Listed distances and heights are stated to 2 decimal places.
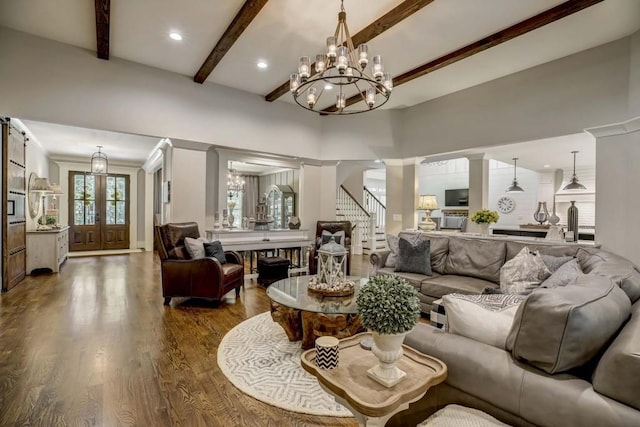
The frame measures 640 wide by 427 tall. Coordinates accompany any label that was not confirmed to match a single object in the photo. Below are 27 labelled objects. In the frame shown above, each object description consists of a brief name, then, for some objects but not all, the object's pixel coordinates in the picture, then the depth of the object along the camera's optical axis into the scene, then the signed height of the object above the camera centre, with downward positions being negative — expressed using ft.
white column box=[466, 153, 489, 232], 20.51 +1.99
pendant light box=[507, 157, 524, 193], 26.94 +2.03
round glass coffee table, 8.92 -3.09
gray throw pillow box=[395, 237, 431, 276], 13.33 -1.97
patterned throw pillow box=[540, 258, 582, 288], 7.48 -1.54
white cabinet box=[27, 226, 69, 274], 19.17 -2.64
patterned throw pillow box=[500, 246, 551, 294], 9.75 -1.94
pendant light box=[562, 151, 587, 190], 22.98 +2.07
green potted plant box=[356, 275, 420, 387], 4.05 -1.36
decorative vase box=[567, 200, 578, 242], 16.17 -0.35
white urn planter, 4.21 -1.97
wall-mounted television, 38.12 +1.85
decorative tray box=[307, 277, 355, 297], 10.17 -2.58
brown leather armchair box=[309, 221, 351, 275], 21.45 -1.21
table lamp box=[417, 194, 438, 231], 17.78 +0.26
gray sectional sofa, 3.35 -1.95
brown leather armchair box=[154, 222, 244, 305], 13.51 -2.83
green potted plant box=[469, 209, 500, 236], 15.51 -0.33
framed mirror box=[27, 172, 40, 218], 19.85 +0.54
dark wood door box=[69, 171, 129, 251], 28.91 -0.39
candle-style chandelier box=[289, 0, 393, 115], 9.29 +4.48
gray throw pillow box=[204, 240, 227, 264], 14.85 -1.99
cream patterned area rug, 7.11 -4.32
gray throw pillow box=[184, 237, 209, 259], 14.14 -1.76
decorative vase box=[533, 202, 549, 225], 19.39 -0.06
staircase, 29.53 -1.20
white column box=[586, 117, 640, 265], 12.50 +1.11
